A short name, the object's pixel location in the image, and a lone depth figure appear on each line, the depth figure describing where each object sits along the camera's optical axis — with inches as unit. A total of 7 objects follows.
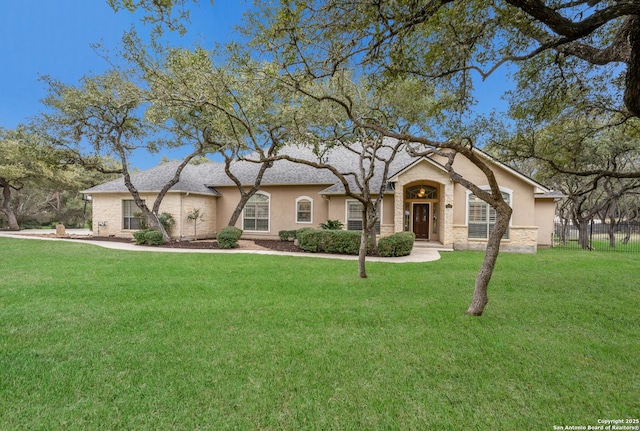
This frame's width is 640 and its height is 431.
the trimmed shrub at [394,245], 472.4
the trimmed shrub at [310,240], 520.4
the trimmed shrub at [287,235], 653.8
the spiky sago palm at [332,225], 581.3
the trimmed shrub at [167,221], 657.0
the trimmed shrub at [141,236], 592.3
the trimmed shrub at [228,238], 559.5
